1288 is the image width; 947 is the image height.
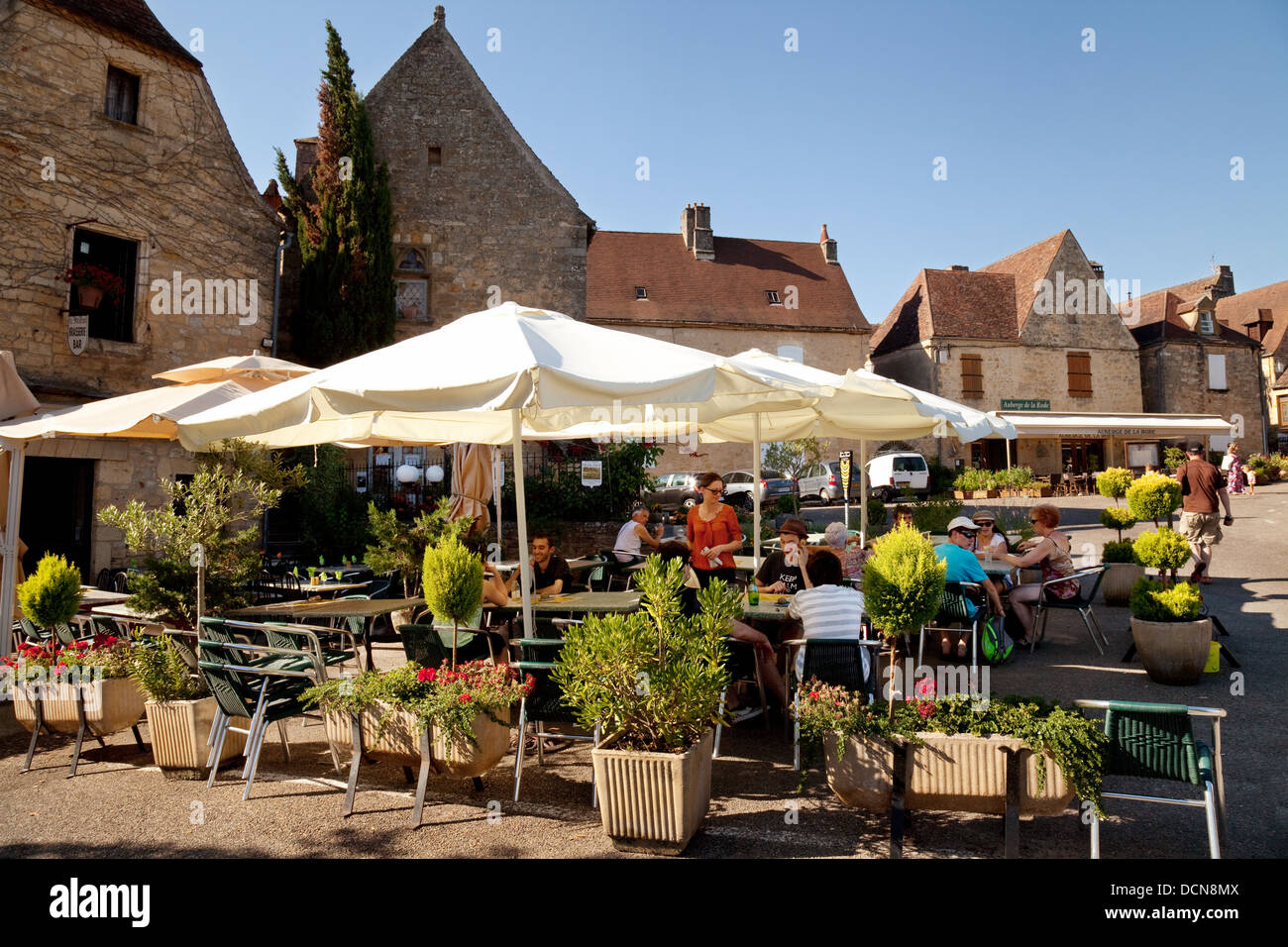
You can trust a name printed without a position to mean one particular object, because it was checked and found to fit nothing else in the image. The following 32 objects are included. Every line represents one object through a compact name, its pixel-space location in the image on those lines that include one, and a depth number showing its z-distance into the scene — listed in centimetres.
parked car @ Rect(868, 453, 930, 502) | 2691
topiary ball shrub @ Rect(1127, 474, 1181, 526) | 1088
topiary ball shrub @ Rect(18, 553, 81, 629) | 577
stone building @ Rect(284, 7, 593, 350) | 1844
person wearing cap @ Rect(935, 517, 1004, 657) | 662
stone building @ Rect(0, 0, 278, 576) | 1132
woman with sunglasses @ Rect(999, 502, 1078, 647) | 763
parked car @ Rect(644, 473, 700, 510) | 2364
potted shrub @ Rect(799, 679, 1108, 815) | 340
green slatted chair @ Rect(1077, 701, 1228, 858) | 330
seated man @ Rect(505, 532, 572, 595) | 693
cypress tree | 1644
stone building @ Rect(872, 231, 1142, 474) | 3203
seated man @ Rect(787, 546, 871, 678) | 505
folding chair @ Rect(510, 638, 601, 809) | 445
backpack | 703
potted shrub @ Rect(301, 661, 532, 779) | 419
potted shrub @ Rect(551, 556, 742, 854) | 370
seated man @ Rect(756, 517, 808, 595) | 648
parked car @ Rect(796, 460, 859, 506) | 2686
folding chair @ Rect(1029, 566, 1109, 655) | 743
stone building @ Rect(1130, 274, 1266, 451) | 3453
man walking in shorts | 1043
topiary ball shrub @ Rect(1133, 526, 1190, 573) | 797
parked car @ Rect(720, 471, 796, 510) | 2416
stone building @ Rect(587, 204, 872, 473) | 3073
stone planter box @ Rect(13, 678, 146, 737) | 522
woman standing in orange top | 681
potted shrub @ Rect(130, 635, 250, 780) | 497
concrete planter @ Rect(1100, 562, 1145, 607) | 982
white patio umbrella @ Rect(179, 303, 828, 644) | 418
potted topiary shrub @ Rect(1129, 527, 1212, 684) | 627
